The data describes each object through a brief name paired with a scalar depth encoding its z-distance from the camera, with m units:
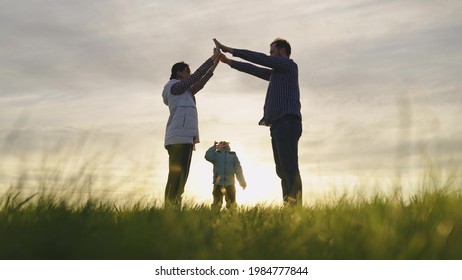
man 7.55
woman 7.99
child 12.72
